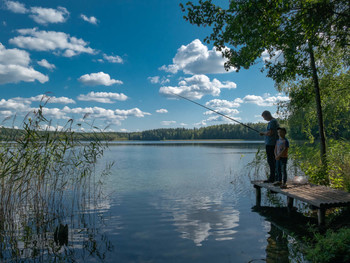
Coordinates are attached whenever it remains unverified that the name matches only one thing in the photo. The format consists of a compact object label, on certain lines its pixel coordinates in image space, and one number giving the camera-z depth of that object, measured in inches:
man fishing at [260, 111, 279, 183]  304.5
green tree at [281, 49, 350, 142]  381.7
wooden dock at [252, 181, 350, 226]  237.3
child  293.7
